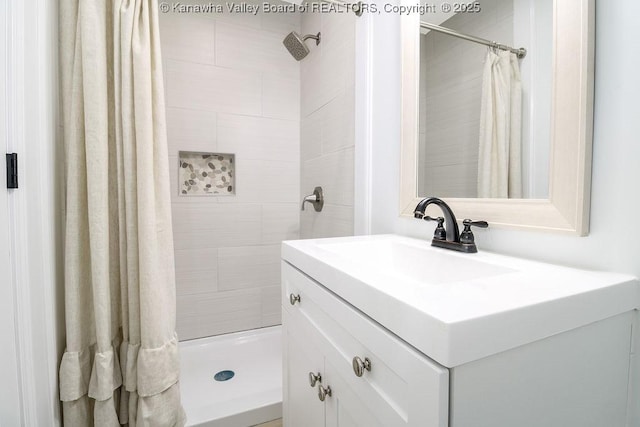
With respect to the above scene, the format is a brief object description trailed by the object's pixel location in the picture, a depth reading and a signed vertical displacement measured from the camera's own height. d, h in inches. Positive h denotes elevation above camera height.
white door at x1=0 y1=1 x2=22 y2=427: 26.6 -7.8
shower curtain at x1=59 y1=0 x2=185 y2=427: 35.2 -2.9
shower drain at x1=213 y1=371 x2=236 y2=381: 59.9 -36.8
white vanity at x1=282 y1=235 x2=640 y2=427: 13.6 -8.2
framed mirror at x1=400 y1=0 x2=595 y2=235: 22.0 +8.5
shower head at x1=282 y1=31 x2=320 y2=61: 57.7 +31.7
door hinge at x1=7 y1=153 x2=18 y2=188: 27.3 +3.1
